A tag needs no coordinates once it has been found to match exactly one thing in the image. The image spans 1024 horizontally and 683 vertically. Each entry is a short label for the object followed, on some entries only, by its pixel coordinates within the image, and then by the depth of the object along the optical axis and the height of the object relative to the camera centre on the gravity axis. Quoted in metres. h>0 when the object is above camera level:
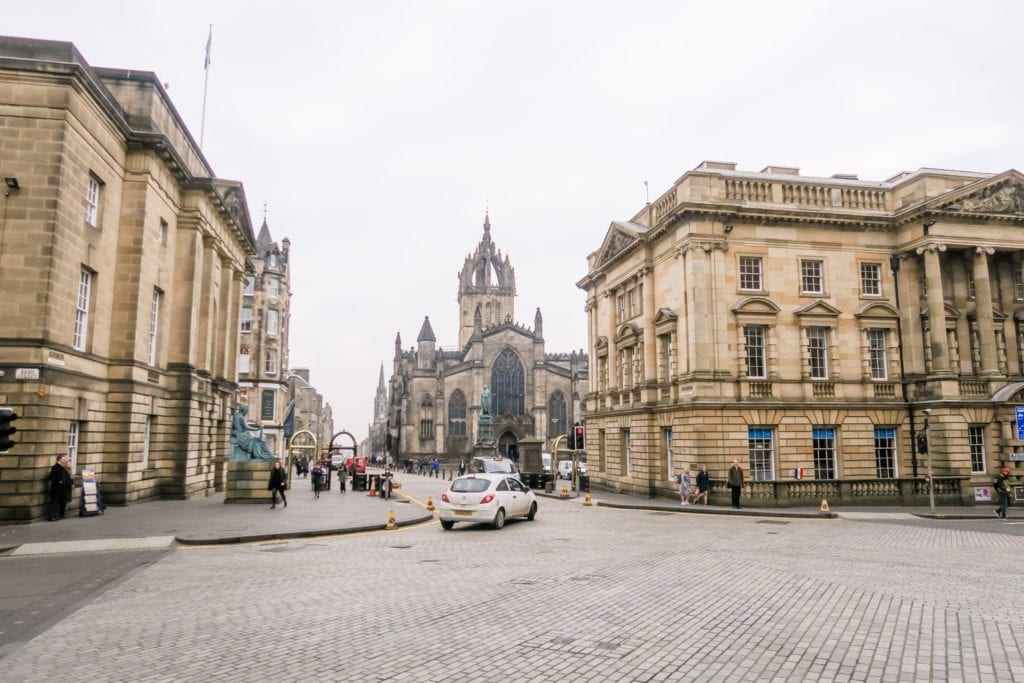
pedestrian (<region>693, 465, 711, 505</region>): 24.98 -1.75
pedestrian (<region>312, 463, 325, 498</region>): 28.83 -1.79
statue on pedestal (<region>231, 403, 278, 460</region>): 25.98 -0.32
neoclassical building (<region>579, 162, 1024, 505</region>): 26.83 +4.31
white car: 17.95 -1.76
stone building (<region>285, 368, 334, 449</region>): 101.81 +5.46
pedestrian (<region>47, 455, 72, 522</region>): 17.84 -1.33
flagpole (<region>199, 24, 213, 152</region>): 31.62 +17.05
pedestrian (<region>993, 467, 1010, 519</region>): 22.22 -1.86
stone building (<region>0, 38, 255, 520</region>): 17.95 +5.05
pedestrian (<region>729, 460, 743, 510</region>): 24.20 -1.62
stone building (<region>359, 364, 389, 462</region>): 158.15 -0.90
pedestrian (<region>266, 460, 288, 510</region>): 22.70 -1.53
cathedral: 82.61 +5.29
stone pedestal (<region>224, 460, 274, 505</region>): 25.36 -1.69
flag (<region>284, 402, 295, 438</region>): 46.24 +0.96
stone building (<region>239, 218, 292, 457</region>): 59.88 +8.36
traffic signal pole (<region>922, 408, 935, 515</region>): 22.28 -0.83
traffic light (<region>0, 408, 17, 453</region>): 10.80 +0.14
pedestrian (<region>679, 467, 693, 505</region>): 25.47 -1.91
